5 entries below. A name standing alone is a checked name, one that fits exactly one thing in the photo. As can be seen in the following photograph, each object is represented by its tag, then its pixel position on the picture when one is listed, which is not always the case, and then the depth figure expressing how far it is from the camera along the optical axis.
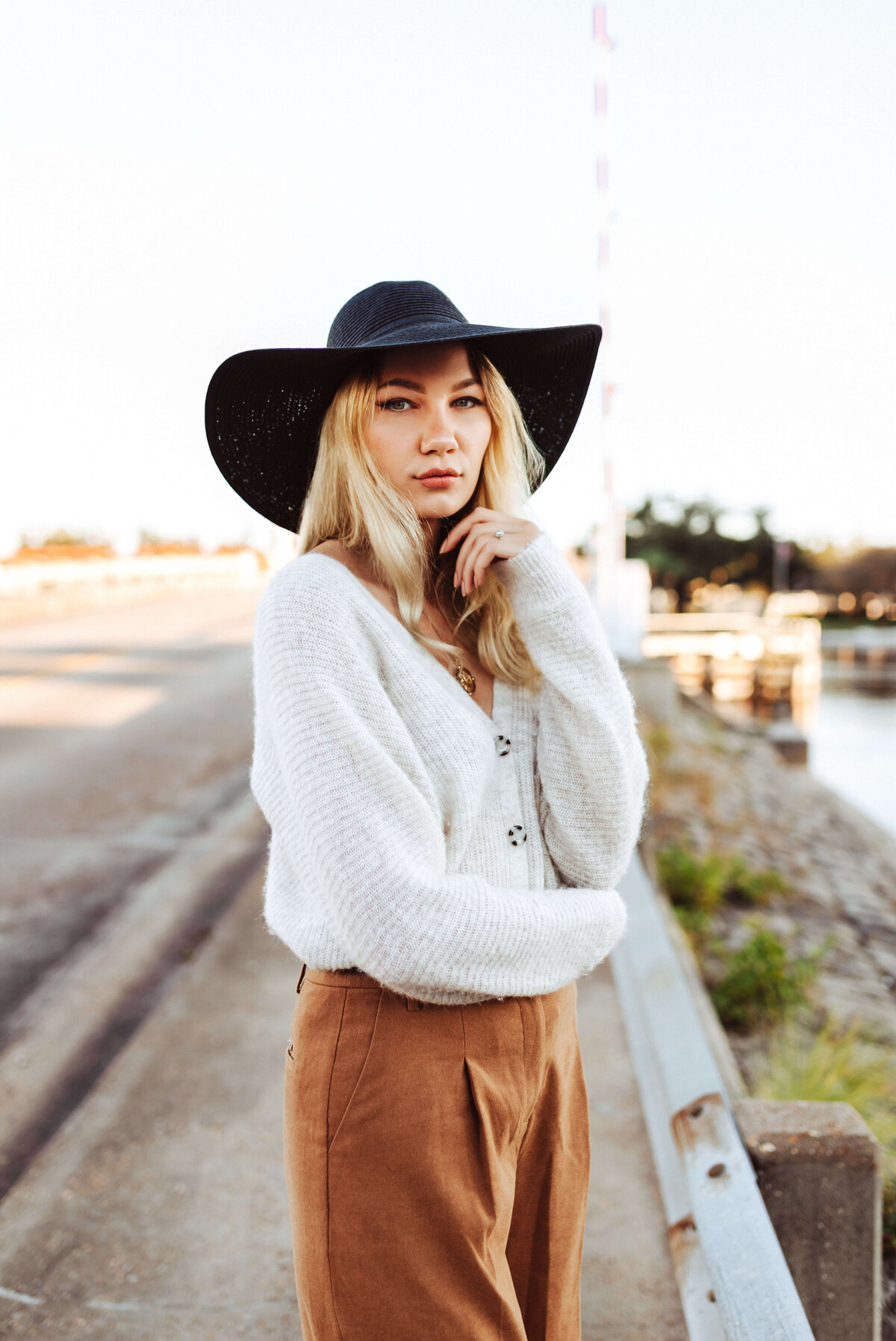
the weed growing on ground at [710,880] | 6.47
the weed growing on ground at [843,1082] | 3.36
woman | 1.26
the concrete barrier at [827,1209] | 2.04
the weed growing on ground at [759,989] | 4.73
